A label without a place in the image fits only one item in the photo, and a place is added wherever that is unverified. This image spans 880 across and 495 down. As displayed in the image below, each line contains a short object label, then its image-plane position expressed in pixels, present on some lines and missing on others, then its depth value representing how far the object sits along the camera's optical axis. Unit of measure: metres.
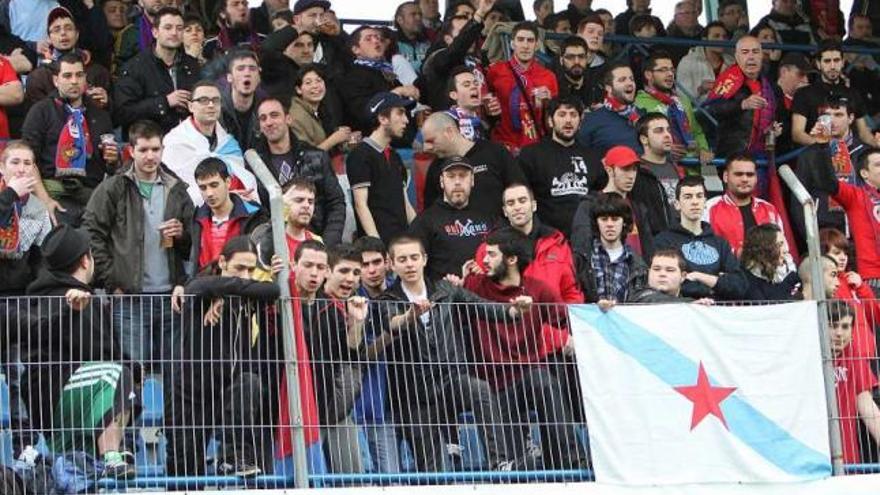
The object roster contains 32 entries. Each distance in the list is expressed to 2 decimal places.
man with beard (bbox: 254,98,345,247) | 15.70
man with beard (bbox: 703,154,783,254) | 16.66
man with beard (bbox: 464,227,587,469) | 13.10
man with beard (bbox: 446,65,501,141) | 17.41
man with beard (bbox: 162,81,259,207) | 15.70
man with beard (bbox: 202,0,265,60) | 18.30
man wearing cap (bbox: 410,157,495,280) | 15.58
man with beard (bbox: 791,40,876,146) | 19.23
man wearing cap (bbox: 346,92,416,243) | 16.31
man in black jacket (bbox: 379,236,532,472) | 12.79
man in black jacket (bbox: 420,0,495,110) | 18.19
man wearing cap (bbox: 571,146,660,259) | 16.03
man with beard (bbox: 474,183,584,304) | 14.59
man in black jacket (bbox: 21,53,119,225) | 15.57
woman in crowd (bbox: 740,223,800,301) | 15.19
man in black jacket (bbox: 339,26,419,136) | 17.73
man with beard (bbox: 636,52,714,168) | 18.72
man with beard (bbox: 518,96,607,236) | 16.86
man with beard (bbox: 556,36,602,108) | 18.89
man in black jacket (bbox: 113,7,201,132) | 16.50
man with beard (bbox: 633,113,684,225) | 16.86
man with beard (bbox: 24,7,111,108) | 16.34
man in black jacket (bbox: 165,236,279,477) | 12.21
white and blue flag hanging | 13.23
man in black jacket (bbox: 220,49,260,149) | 16.42
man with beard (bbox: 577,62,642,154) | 17.75
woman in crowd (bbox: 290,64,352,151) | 16.91
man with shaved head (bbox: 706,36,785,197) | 19.14
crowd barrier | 12.04
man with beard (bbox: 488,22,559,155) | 18.20
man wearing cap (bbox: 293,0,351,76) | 18.28
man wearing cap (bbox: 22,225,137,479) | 11.98
